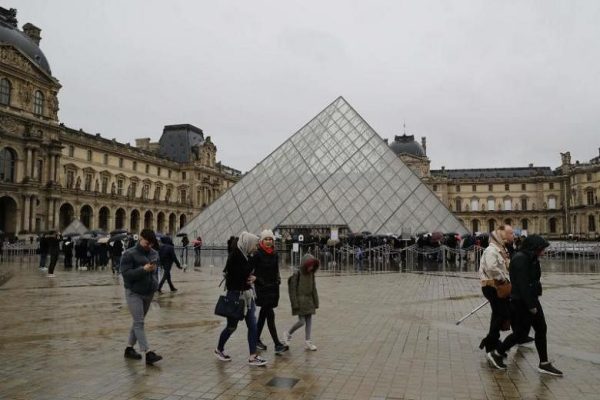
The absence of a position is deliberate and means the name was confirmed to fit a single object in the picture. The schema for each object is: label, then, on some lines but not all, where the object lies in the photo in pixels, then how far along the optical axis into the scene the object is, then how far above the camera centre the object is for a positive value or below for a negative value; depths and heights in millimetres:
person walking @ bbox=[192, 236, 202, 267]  20416 -479
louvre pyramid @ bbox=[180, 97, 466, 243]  21969 +2151
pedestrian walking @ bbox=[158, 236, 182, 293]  10562 -413
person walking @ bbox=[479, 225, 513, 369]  4871 -414
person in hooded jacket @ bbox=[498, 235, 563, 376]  4496 -527
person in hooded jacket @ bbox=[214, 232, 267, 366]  4812 -444
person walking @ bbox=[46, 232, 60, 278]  14000 -364
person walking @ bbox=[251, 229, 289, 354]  5281 -425
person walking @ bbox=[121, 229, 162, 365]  4879 -427
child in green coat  5434 -617
